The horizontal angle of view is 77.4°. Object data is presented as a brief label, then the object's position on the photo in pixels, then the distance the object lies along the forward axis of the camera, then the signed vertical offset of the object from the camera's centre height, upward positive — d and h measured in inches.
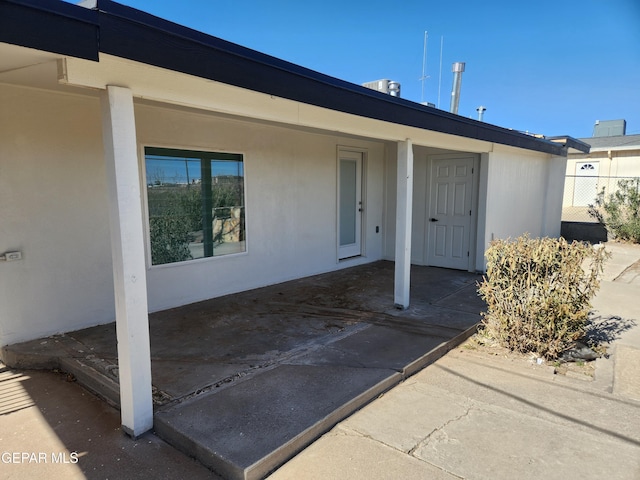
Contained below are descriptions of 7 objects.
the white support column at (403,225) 204.2 -16.9
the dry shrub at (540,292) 152.6 -39.2
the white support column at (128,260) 97.3 -17.4
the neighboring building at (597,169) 617.6 +38.0
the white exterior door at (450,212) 300.5 -15.4
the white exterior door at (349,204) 307.3 -9.0
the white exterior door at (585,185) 663.8 +12.3
